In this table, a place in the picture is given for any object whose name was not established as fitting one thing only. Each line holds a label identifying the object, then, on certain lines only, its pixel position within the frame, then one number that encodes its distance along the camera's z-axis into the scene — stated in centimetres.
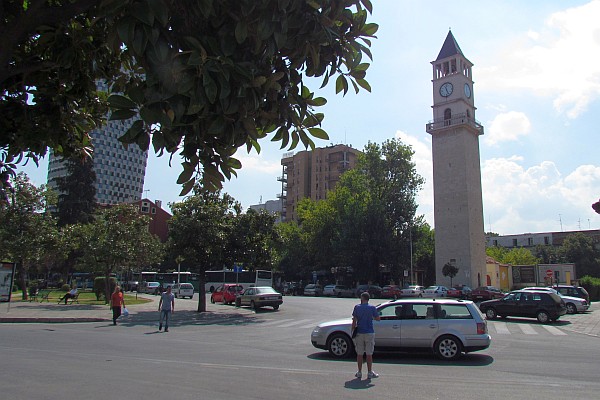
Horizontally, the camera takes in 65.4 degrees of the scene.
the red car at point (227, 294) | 3855
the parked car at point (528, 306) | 2336
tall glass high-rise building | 14000
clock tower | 6209
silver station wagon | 1206
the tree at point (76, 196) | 6440
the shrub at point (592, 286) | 4638
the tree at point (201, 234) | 2745
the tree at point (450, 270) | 6044
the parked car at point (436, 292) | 4788
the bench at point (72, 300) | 3174
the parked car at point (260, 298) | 3159
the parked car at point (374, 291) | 5263
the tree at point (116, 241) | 3259
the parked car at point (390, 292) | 5052
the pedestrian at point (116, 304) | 2078
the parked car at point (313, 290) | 5944
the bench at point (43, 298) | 3409
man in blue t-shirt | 966
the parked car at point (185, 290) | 4972
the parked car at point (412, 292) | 5022
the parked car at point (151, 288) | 5884
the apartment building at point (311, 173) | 11731
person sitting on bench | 3077
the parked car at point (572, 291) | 3272
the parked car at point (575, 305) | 3002
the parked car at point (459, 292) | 4875
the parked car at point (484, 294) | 4341
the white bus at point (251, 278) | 5394
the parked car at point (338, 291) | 5719
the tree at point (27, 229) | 3272
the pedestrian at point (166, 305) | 1911
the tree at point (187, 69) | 260
